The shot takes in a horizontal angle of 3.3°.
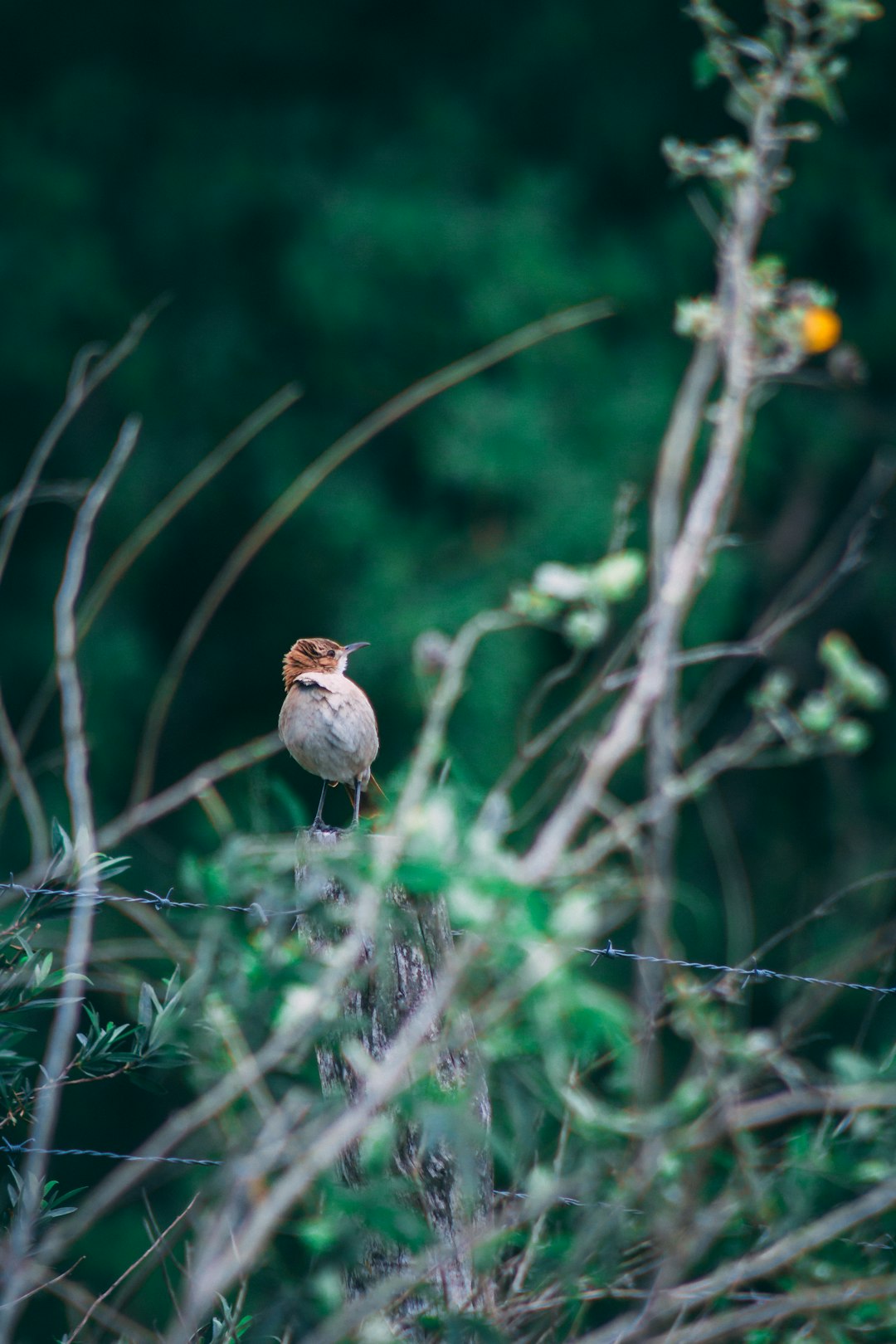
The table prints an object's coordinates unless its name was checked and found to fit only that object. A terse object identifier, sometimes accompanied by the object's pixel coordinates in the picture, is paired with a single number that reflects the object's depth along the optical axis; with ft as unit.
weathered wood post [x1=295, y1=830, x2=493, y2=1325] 38.03
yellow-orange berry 38.04
